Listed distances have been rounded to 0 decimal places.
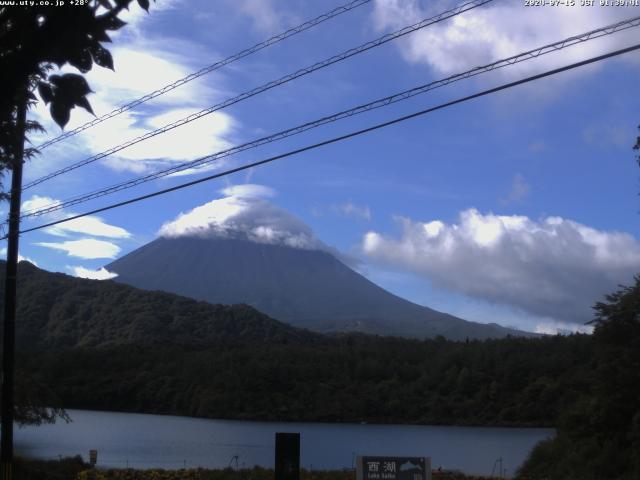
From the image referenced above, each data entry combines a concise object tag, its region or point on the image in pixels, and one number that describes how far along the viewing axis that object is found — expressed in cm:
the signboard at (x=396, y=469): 1322
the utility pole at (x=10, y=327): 1535
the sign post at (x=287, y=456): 1159
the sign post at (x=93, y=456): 2630
